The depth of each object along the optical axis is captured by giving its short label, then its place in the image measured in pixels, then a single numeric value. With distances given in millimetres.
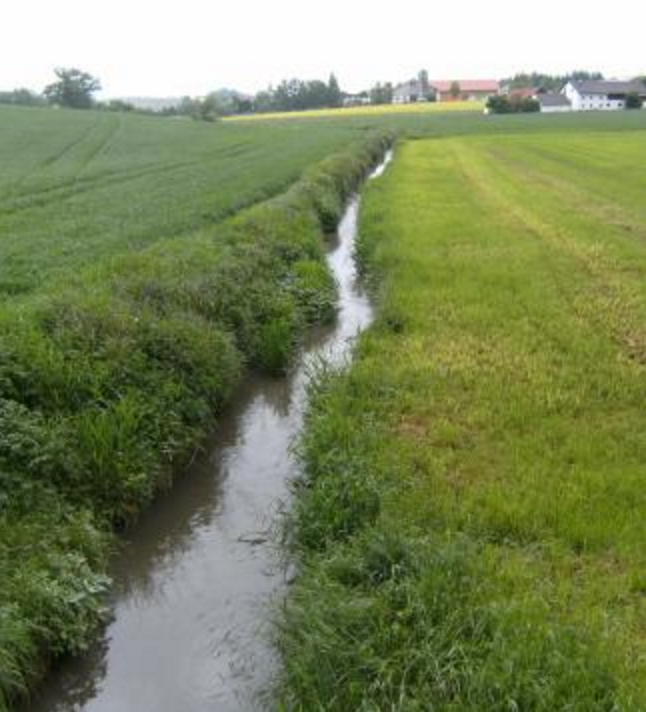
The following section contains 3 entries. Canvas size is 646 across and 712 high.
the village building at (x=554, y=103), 128950
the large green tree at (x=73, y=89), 117125
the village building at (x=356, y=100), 151125
